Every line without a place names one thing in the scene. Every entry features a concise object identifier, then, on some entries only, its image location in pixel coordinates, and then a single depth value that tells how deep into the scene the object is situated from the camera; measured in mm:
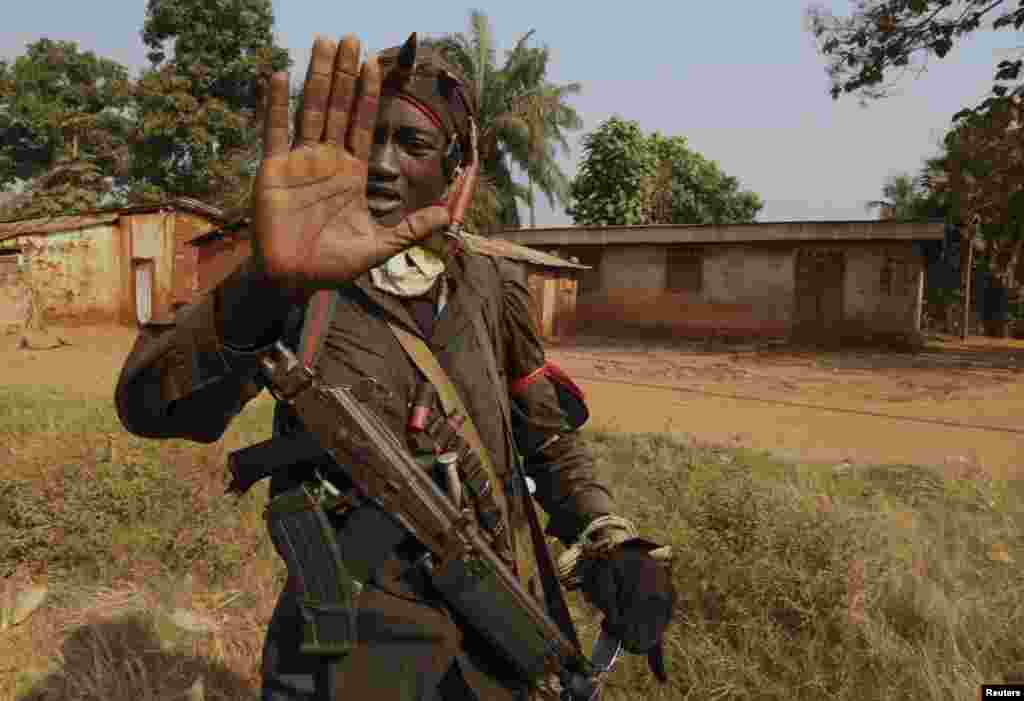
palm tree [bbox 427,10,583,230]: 21625
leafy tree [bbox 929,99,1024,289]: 13734
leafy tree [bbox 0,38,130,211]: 24156
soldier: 1132
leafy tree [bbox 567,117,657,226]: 28156
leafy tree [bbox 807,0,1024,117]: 12281
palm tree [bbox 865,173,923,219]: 28008
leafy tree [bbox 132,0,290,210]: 21625
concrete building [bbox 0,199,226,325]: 15797
